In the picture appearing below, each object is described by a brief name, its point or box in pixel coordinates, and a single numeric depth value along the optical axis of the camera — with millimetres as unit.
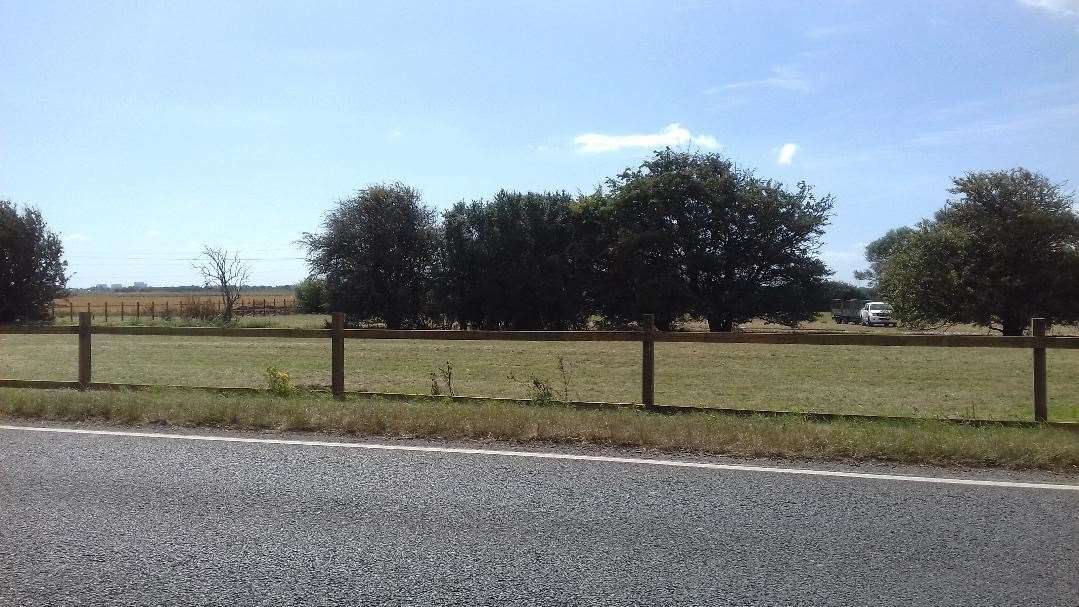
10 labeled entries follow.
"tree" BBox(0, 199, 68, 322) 50562
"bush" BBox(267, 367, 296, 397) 11656
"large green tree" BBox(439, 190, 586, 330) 47719
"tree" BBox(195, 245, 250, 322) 57781
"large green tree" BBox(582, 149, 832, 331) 46281
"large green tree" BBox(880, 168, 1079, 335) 39969
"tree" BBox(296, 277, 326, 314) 69000
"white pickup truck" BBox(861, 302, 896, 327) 57594
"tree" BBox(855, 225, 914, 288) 132125
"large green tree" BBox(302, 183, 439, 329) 49719
